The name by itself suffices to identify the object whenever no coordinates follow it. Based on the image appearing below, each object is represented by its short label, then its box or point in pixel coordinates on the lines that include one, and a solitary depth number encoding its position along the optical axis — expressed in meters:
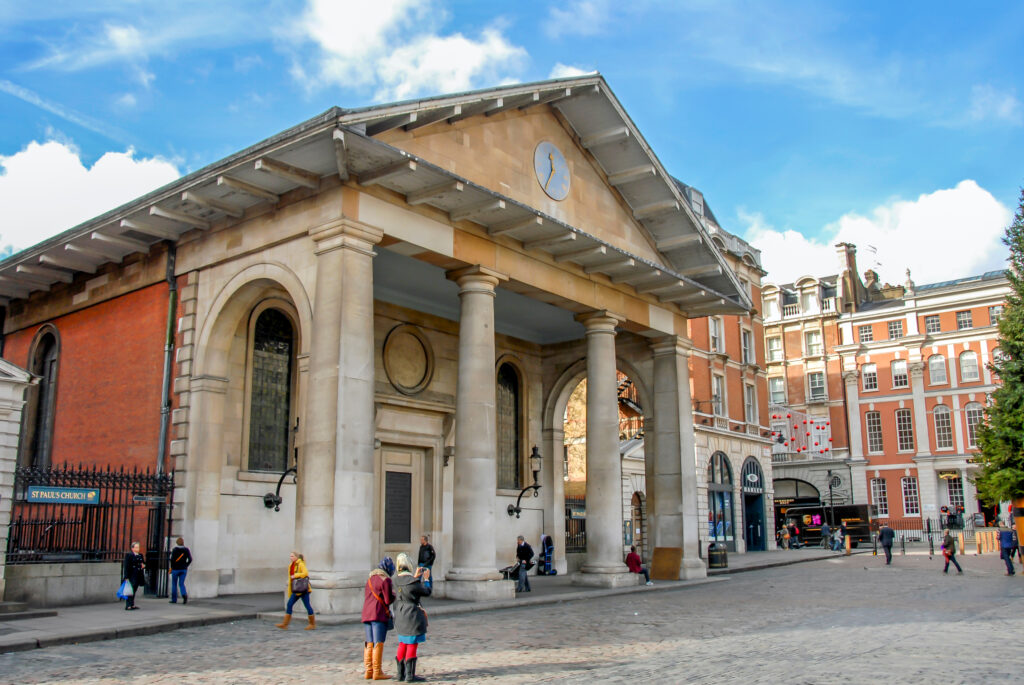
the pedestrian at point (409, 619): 8.97
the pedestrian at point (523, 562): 19.56
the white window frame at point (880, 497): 56.81
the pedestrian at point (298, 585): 12.91
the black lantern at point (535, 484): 24.58
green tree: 29.20
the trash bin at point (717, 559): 27.88
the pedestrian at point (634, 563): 21.67
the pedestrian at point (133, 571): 14.56
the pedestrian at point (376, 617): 9.12
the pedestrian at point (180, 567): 15.64
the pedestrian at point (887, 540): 30.39
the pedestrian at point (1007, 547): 24.83
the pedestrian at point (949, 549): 24.81
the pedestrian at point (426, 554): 17.75
